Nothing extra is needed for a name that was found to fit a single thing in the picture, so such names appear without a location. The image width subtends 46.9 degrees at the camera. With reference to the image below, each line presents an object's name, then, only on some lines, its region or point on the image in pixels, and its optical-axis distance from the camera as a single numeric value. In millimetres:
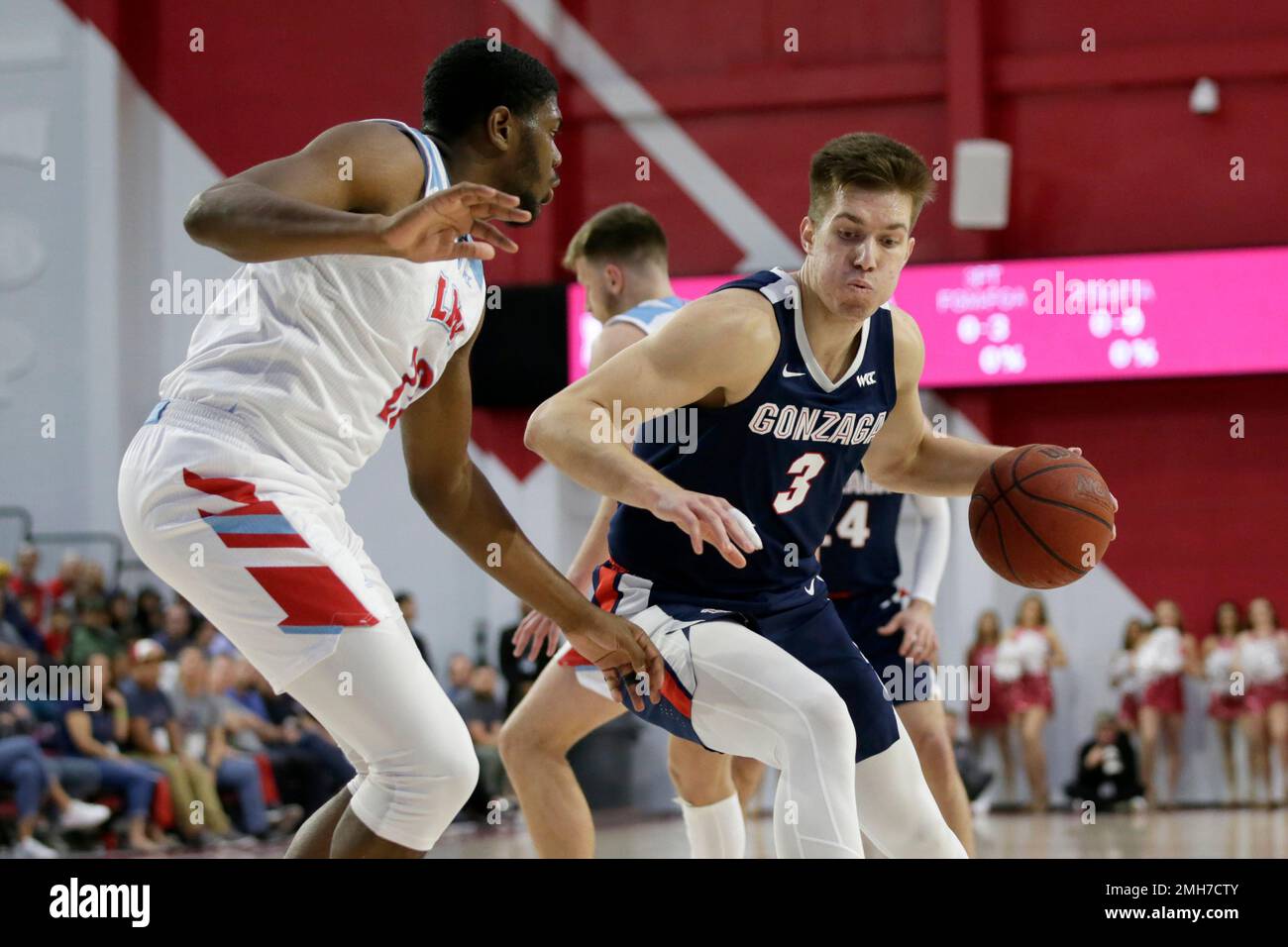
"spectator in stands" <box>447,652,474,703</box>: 10492
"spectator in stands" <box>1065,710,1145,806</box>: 10375
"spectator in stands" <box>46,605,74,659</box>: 8891
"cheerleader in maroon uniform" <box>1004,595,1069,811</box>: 10617
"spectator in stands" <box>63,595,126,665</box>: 8594
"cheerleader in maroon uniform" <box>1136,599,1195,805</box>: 10555
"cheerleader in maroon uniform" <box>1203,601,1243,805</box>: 10508
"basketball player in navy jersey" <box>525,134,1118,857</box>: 2873
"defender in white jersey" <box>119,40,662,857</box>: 2623
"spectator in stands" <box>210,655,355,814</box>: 8539
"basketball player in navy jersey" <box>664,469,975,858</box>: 3975
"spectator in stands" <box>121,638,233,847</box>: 7801
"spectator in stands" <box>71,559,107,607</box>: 9791
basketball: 3295
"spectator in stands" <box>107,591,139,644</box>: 9094
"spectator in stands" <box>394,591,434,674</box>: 10070
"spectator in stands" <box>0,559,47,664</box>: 8844
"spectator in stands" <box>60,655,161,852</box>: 7383
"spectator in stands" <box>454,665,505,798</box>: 8992
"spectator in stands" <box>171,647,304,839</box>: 8016
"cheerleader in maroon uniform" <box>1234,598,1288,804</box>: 10273
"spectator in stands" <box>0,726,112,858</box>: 6984
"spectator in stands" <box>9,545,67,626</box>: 9602
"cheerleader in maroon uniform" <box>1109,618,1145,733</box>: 10672
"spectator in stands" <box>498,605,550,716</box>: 9172
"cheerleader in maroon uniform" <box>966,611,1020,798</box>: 10719
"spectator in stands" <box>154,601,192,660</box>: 9156
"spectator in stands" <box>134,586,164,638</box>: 9430
